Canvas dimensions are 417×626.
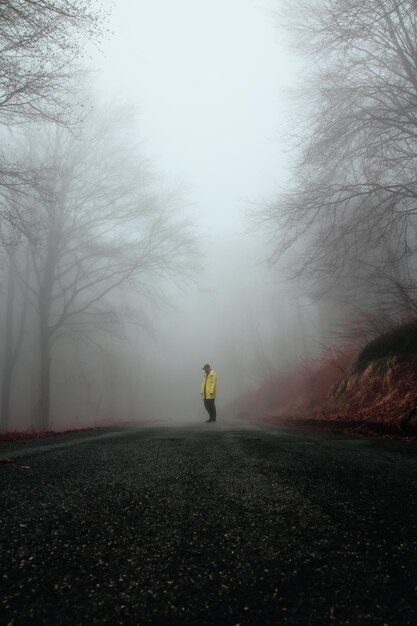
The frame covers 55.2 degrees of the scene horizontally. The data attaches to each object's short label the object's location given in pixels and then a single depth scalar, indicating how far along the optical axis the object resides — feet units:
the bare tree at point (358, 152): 27.68
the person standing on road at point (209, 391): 40.52
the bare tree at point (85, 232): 45.27
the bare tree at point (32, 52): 18.74
